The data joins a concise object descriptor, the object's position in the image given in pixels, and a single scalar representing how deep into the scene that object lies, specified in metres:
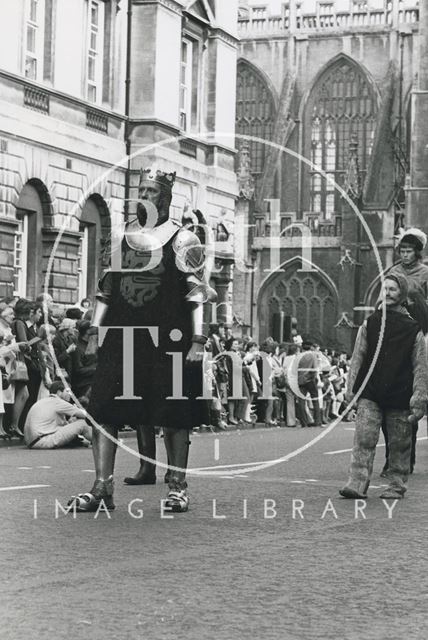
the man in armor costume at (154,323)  10.09
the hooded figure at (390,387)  11.54
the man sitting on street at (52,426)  18.20
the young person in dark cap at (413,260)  14.70
